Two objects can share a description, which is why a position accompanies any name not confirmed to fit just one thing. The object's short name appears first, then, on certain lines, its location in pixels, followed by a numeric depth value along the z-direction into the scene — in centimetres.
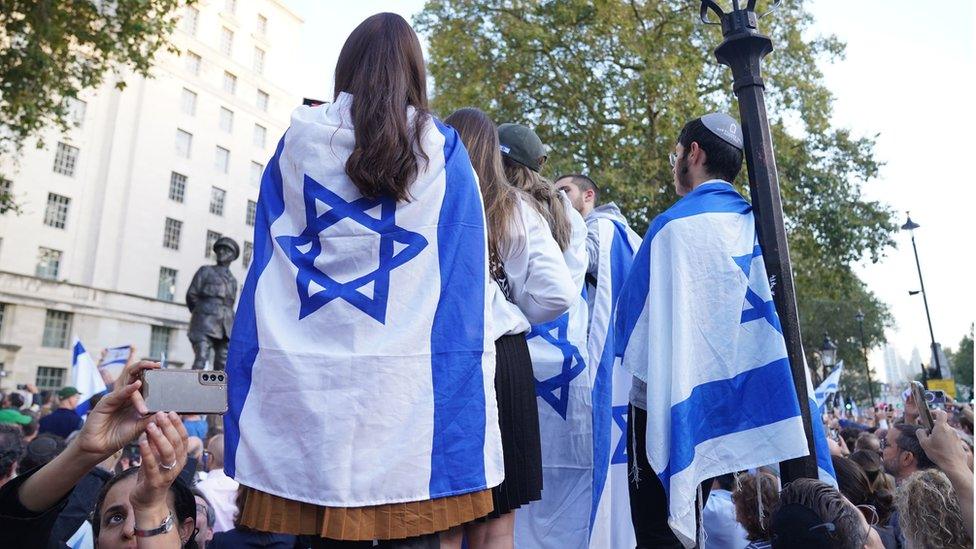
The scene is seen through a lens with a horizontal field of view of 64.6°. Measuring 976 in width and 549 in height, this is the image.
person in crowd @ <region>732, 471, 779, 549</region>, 322
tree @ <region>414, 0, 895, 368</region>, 1501
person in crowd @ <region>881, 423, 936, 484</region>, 479
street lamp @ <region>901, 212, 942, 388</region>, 2545
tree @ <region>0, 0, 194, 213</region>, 1397
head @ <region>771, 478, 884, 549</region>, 253
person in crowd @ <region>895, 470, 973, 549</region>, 242
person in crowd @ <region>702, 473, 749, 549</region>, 393
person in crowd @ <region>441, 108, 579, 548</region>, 224
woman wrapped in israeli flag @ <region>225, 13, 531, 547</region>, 195
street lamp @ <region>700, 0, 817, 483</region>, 322
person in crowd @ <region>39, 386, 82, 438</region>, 852
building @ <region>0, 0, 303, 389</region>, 3612
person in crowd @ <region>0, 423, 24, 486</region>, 422
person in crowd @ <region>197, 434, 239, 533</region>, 469
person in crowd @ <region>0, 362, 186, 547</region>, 172
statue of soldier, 1068
